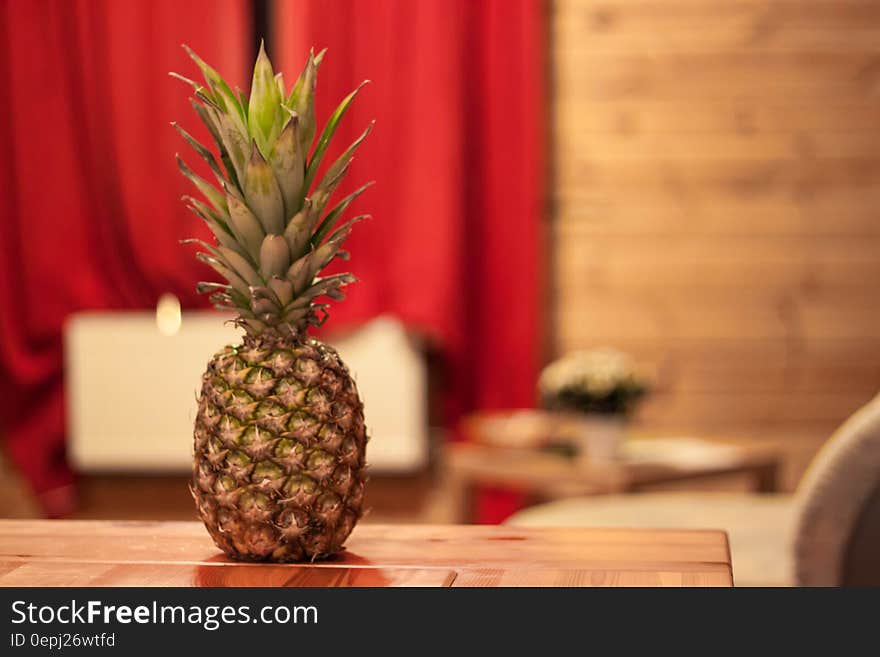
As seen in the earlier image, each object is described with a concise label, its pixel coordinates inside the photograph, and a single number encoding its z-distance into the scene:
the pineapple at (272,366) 0.92
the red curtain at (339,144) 3.99
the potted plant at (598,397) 2.91
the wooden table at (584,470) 2.83
